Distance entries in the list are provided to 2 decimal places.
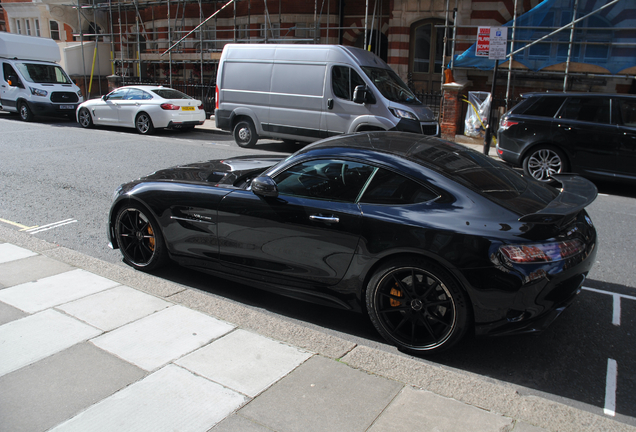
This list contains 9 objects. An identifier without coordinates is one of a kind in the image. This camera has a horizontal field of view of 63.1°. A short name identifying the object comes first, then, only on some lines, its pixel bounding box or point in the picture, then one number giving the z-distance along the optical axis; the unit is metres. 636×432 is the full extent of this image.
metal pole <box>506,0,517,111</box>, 14.15
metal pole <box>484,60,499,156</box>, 12.48
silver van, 11.25
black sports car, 3.32
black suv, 8.81
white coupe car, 15.12
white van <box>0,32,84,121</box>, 18.62
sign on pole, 11.77
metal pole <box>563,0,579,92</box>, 13.54
